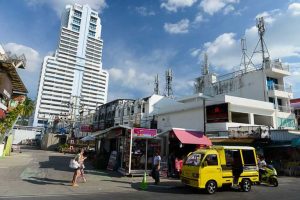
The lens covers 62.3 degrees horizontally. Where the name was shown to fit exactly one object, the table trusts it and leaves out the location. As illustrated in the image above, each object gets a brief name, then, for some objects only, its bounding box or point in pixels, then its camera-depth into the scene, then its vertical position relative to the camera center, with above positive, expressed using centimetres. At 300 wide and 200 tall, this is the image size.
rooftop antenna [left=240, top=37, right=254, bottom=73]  4066 +1524
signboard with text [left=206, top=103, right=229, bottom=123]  2978 +531
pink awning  1739 +137
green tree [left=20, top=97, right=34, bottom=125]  3133 +553
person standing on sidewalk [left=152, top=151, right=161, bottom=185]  1464 -79
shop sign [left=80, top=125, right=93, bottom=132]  5502 +513
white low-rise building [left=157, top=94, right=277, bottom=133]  2992 +573
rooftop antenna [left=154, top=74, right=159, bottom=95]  6320 +1678
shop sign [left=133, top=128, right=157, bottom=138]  1747 +151
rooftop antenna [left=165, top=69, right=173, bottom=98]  5707 +1702
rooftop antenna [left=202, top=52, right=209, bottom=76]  5421 +1897
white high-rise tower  13075 +4617
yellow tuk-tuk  1208 -54
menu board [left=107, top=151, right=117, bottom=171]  2020 -66
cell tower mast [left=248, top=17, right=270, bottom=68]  4035 +2075
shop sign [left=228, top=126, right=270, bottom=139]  2436 +262
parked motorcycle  1530 -102
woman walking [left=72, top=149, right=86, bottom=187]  1282 -84
